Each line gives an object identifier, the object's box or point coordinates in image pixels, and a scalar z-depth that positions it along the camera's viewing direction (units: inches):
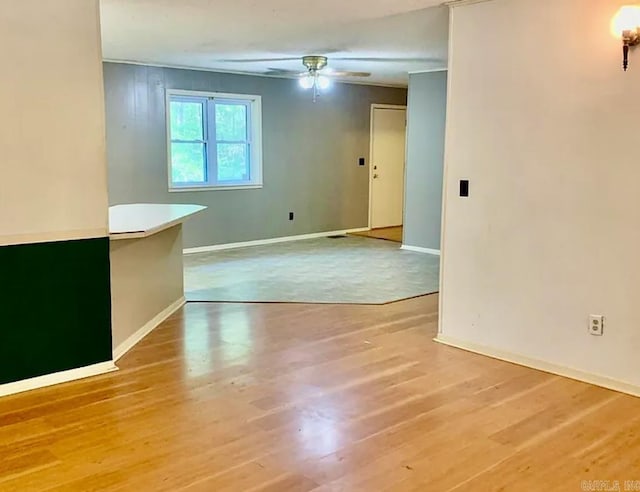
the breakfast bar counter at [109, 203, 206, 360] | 151.0
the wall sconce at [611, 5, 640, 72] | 119.4
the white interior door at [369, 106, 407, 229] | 375.2
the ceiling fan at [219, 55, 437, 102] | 247.0
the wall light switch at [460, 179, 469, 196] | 155.1
